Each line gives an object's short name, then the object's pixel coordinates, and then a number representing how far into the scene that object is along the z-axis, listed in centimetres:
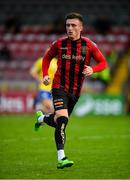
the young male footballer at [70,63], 1948
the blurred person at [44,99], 3183
